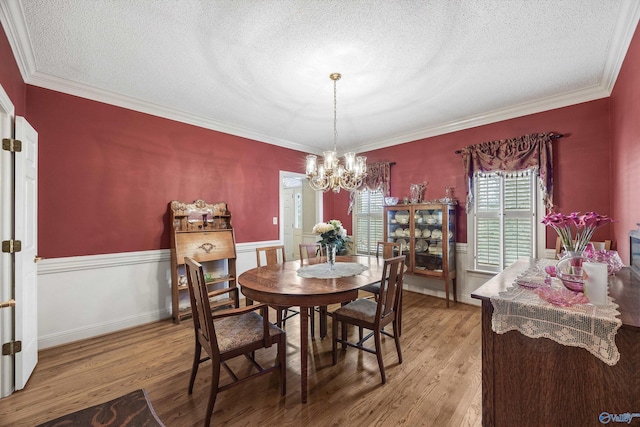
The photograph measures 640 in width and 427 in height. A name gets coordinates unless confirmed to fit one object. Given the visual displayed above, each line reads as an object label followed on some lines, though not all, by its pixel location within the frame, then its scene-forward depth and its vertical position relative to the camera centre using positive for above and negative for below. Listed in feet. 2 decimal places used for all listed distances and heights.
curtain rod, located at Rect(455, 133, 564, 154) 10.21 +2.86
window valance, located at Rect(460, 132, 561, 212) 10.36 +2.25
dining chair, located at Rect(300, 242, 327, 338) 9.12 -1.88
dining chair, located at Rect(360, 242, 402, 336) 9.63 -1.64
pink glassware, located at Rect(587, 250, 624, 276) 5.88 -1.11
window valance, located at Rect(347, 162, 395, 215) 15.31 +1.97
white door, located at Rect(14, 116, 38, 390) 6.51 -1.08
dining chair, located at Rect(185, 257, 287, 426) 5.49 -2.81
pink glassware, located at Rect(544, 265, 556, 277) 5.64 -1.30
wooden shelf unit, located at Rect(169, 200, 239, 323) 10.72 -1.42
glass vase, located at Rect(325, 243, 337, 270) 8.75 -1.40
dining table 6.18 -1.89
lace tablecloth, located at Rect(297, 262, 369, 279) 7.79 -1.85
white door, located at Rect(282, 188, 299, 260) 22.43 -0.68
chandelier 8.77 +1.35
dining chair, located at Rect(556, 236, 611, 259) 7.35 -1.15
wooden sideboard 3.70 -2.56
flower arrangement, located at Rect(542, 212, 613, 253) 4.79 -0.29
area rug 3.11 -2.45
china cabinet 12.35 -1.31
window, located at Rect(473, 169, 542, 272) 11.03 -0.31
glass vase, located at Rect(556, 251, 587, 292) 4.67 -1.11
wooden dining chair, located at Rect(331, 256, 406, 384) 6.79 -2.77
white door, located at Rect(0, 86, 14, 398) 6.12 -0.51
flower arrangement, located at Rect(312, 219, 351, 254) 8.50 -0.70
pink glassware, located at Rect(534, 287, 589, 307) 4.19 -1.43
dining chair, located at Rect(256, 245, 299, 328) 10.28 -1.73
